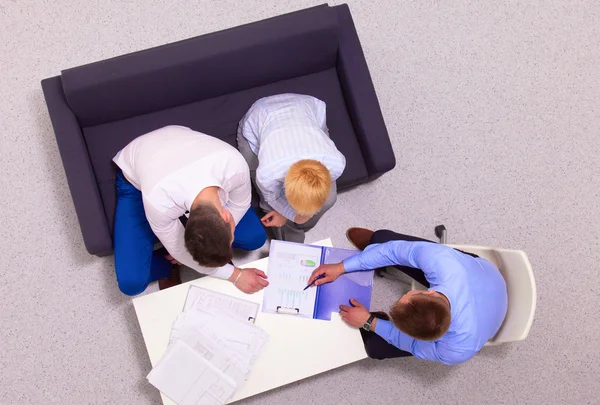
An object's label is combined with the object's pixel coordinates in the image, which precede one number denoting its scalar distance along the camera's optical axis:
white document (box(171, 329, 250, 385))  2.11
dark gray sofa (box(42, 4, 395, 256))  2.30
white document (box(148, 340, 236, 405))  2.09
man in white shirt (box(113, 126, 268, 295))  1.80
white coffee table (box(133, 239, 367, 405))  2.14
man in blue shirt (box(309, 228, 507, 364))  1.96
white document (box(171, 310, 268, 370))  2.12
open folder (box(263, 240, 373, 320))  2.21
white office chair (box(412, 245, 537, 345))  2.15
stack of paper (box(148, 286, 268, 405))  2.09
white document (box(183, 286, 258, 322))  2.16
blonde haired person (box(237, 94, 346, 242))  1.96
